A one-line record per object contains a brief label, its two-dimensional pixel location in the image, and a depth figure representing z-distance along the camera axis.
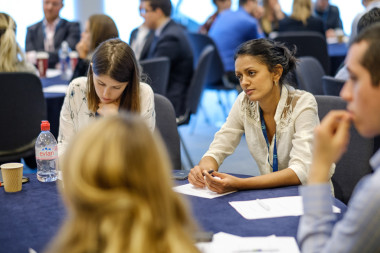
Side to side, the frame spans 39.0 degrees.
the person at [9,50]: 3.70
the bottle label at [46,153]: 2.19
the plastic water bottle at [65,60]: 4.63
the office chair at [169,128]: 2.59
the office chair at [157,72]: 3.82
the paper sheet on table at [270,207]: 1.71
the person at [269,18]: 7.36
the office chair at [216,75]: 5.54
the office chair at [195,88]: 4.26
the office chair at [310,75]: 3.39
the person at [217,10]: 6.91
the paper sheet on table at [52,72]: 4.74
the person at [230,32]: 5.83
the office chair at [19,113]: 3.17
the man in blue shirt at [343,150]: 1.16
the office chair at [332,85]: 2.95
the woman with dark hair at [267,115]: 2.19
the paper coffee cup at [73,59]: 4.84
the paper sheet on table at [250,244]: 1.45
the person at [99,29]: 3.86
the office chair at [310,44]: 5.14
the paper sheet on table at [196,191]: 1.93
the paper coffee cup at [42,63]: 4.50
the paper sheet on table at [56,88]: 3.79
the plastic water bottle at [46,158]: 2.13
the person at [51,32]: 5.54
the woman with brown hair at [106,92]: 2.43
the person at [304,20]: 6.43
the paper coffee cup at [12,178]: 1.97
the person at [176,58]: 4.45
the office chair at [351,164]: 2.27
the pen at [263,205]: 1.75
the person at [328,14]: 8.00
